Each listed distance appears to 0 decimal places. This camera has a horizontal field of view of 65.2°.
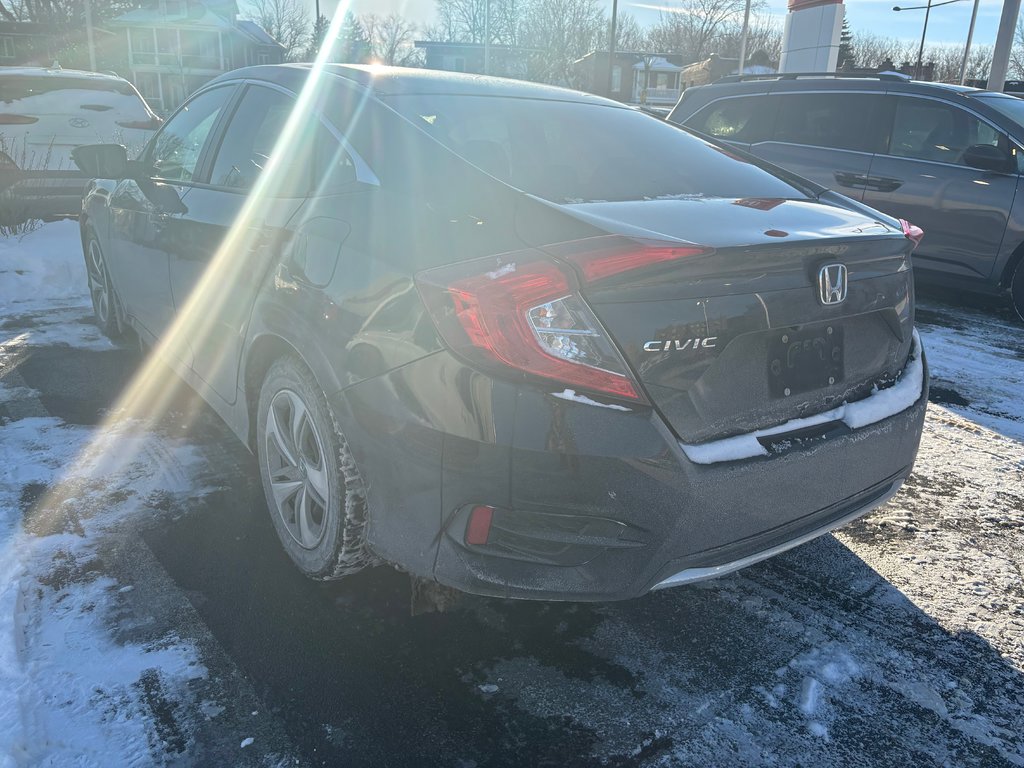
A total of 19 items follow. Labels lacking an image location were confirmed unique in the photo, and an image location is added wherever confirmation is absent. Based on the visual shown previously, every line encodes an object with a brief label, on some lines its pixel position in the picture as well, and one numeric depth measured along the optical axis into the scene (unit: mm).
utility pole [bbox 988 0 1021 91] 11047
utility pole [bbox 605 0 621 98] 40391
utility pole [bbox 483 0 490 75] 32678
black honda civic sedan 1860
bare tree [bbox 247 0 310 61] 73562
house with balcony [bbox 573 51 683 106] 64188
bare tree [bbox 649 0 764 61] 81438
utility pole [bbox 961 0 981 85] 40688
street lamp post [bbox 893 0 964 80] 44547
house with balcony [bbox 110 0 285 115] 47312
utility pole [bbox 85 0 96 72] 28119
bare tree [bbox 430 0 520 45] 56156
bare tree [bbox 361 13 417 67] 74812
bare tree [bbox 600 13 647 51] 86725
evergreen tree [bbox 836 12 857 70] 69388
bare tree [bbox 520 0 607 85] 56625
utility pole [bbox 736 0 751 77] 39969
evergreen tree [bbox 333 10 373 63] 57375
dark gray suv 6113
